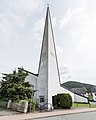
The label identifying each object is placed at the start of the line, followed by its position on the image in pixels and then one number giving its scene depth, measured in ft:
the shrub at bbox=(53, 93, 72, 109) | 33.73
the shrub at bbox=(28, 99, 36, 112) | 27.15
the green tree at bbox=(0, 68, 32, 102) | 31.66
